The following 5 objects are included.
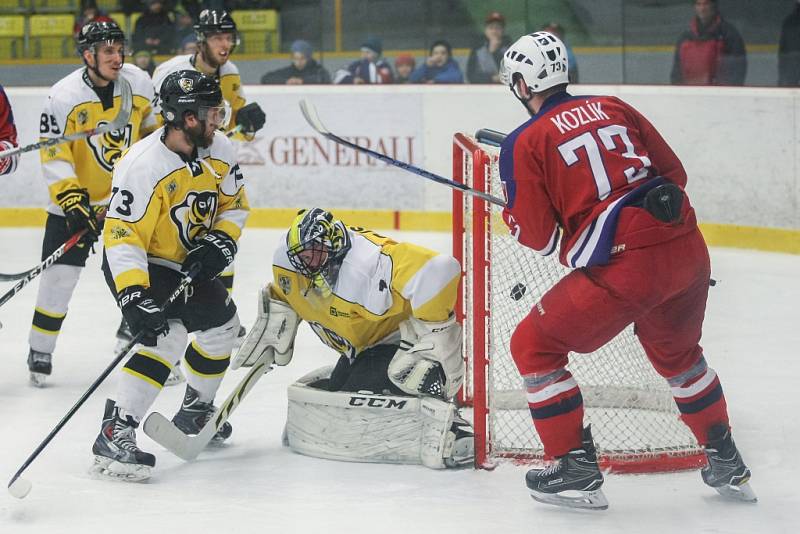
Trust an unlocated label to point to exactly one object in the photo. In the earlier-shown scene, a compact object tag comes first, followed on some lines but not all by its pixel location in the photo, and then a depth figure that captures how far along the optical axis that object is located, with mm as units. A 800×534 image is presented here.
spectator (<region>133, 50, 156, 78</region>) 16250
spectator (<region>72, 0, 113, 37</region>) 17328
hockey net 6988
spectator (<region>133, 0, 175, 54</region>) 16672
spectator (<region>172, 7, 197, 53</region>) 16687
